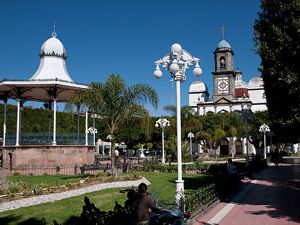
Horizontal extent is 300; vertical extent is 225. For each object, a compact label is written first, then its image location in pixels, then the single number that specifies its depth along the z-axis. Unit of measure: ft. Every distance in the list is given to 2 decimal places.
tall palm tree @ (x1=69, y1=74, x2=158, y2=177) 62.85
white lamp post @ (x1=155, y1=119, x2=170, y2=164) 115.44
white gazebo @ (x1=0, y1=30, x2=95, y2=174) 87.81
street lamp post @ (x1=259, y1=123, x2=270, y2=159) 129.90
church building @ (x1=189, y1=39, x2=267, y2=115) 242.58
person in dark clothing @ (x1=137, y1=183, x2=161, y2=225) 25.13
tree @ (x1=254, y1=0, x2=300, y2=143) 35.88
